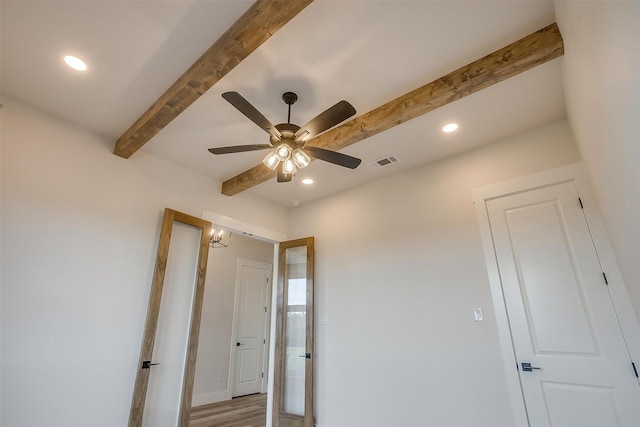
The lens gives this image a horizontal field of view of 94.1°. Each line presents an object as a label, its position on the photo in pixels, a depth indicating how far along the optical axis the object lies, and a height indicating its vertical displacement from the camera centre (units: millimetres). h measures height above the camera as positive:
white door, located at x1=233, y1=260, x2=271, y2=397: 5691 -172
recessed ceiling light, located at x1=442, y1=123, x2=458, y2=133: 2865 +1726
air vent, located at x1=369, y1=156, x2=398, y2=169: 3445 +1721
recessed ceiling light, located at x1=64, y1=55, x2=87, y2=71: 2145 +1781
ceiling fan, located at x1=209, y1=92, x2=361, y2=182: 1982 +1259
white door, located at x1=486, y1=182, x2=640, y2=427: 2236 -22
